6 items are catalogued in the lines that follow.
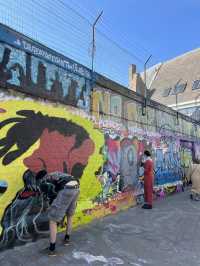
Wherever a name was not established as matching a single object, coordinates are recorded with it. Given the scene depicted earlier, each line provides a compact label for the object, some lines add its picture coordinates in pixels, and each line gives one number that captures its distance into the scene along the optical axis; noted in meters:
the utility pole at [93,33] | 4.77
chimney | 18.16
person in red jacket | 5.78
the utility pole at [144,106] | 6.53
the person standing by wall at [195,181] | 6.80
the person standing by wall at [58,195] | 3.08
